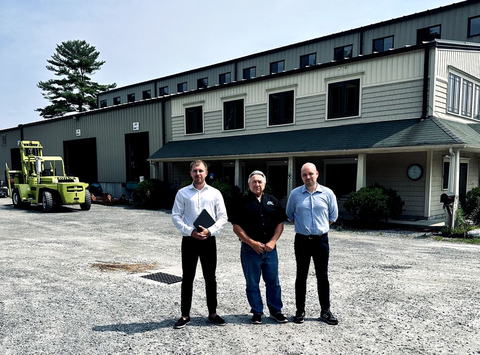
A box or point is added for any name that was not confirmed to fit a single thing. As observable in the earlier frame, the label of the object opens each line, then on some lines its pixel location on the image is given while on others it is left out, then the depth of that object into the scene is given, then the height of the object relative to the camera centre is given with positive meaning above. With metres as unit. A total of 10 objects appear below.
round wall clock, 13.40 -0.61
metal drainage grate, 6.31 -2.17
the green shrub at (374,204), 12.02 -1.64
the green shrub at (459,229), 10.81 -2.20
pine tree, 48.96 +9.64
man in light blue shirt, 4.48 -1.02
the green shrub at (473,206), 12.57 -1.76
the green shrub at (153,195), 19.27 -2.14
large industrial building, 13.02 +1.66
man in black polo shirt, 4.39 -0.94
